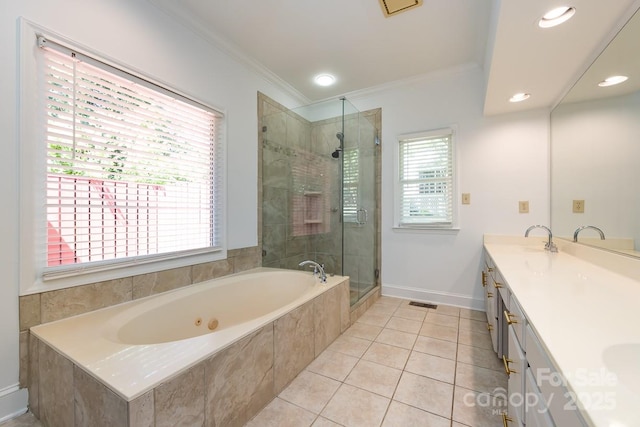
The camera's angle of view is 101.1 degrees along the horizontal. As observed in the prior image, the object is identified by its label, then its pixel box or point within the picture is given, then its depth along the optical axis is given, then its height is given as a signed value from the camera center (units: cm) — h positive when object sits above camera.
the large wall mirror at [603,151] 140 +42
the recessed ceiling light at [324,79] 295 +156
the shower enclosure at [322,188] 287 +31
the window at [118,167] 144 +33
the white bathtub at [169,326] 102 -59
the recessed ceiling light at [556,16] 136 +105
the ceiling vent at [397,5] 187 +152
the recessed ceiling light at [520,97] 228 +103
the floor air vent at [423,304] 290 -101
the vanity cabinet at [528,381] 64 -53
